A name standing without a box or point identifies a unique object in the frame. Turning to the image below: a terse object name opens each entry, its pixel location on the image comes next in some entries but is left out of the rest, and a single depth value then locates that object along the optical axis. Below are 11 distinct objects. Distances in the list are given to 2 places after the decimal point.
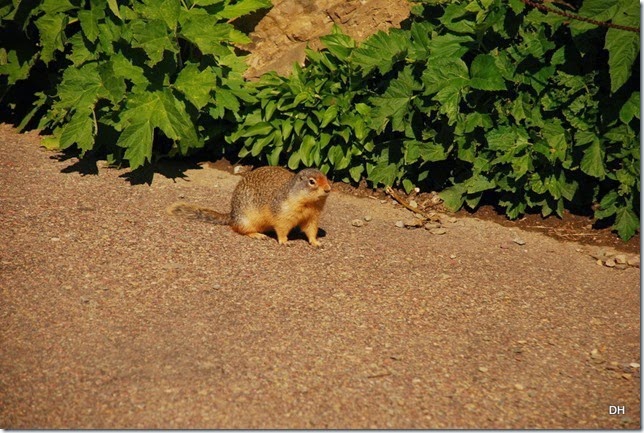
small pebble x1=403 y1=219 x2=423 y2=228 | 15.00
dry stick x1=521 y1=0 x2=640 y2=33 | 12.30
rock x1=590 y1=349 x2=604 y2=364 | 10.83
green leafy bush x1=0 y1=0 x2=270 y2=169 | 14.99
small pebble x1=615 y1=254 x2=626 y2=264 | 13.74
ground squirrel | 13.87
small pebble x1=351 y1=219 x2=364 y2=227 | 15.02
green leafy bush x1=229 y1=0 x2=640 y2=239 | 13.84
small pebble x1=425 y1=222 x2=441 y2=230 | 14.96
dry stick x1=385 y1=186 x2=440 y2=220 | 15.40
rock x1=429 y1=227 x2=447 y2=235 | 14.73
